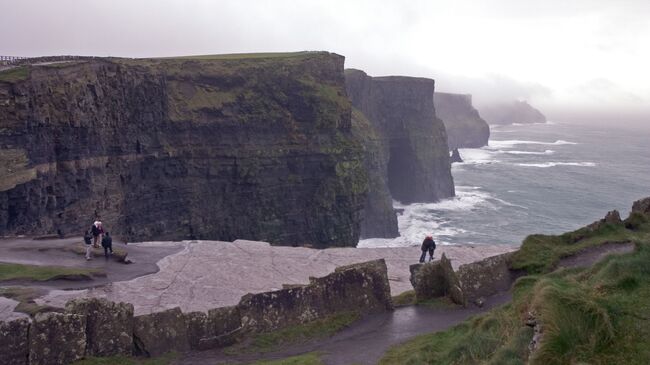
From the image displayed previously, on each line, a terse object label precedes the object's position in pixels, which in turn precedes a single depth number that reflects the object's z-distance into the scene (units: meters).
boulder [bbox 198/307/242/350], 12.40
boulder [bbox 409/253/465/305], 14.74
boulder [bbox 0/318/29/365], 10.75
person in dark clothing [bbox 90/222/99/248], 23.92
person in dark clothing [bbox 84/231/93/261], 22.23
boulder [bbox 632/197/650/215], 16.06
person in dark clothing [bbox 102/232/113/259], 22.25
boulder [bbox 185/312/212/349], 12.29
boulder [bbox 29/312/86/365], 11.02
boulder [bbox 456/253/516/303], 14.27
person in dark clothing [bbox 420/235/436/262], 22.64
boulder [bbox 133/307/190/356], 11.90
